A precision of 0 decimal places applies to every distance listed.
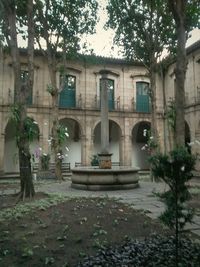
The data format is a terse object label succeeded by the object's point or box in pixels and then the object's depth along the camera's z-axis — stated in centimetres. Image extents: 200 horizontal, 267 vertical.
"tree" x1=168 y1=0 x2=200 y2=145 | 625
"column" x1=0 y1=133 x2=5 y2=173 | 1476
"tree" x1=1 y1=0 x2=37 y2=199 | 614
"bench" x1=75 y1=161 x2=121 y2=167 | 1650
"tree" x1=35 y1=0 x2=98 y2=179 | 1115
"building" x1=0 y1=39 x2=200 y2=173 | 1520
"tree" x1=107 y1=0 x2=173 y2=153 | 1098
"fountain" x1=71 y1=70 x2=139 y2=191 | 789
